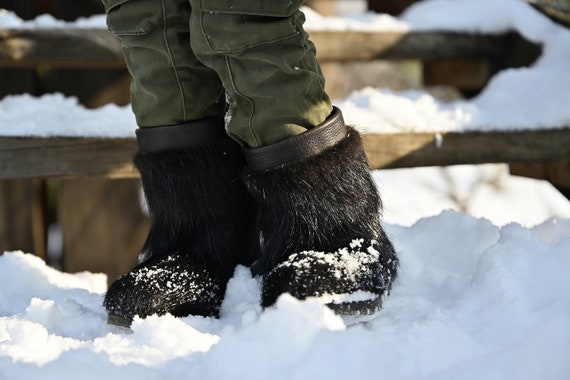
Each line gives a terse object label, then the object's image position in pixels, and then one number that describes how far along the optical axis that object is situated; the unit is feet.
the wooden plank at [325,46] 13.18
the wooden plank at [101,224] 16.73
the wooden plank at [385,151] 12.20
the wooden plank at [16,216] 15.96
